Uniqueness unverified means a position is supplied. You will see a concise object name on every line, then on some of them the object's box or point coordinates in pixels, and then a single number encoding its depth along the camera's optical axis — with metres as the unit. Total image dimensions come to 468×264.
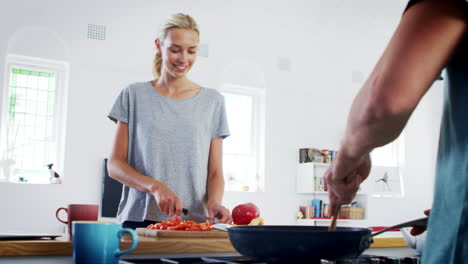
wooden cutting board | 1.69
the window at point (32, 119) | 5.65
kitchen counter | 1.24
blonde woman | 1.98
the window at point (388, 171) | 7.78
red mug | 1.82
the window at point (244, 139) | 6.91
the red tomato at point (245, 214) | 2.15
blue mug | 1.04
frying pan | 0.95
